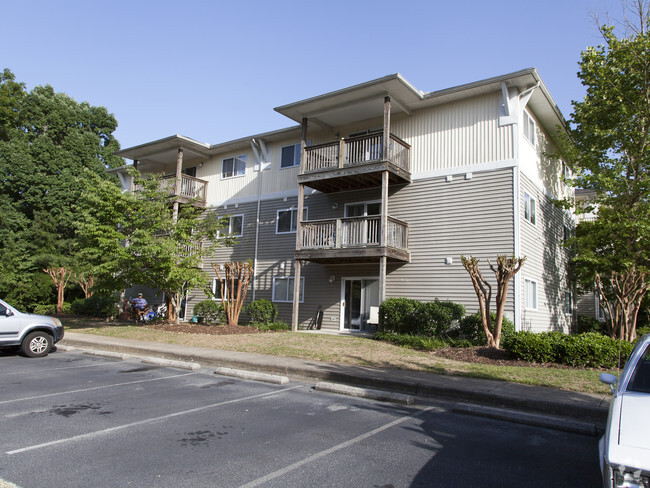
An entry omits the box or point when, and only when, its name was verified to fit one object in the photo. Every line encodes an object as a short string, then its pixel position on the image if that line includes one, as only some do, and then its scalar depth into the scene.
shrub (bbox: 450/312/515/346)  14.23
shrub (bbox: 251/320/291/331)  18.53
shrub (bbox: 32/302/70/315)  28.61
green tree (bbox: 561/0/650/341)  15.96
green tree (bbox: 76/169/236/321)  17.45
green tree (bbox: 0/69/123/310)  31.64
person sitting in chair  23.70
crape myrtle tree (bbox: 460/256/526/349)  12.38
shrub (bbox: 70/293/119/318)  26.00
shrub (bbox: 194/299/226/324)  21.41
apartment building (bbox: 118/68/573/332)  16.38
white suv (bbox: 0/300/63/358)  11.75
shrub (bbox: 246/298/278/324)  19.81
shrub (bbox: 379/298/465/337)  14.82
